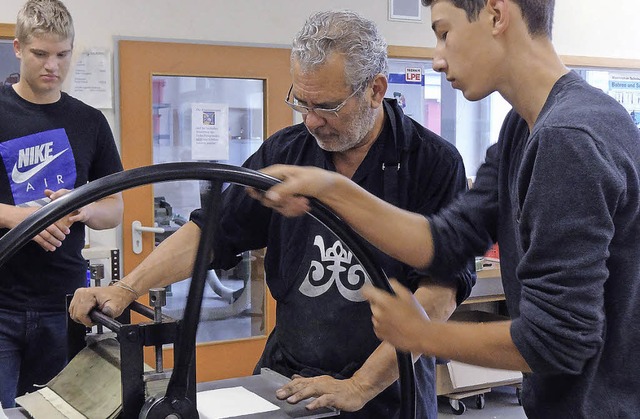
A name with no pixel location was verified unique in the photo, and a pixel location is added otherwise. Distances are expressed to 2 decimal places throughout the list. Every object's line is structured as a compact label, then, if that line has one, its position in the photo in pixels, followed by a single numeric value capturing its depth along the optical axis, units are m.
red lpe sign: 4.23
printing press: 0.89
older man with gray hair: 1.49
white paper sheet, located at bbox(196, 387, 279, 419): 1.20
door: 3.54
